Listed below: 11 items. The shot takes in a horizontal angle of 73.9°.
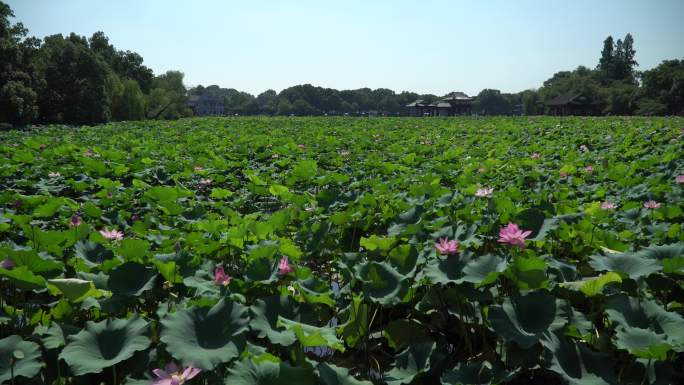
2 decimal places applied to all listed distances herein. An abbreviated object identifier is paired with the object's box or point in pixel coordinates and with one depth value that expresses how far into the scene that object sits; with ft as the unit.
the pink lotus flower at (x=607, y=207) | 9.70
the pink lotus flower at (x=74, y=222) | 8.54
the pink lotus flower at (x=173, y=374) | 3.86
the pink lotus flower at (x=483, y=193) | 10.40
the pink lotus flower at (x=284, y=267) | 5.98
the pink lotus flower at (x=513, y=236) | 6.10
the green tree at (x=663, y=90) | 130.93
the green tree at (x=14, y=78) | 63.93
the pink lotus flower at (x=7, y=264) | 5.41
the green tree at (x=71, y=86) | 80.53
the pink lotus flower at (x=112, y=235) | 7.96
